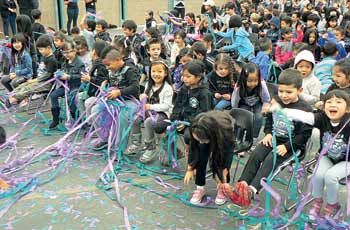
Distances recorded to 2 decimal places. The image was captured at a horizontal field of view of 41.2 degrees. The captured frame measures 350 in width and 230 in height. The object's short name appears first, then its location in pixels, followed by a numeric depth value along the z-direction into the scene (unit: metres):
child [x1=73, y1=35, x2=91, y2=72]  6.65
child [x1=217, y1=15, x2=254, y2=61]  8.12
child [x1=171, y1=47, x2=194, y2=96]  6.22
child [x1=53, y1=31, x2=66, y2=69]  6.85
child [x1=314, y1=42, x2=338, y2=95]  5.81
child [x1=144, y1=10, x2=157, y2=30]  11.23
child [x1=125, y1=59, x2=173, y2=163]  5.15
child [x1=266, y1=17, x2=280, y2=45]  9.70
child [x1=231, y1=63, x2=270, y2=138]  5.12
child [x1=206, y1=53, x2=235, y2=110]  5.48
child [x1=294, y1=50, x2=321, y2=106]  5.20
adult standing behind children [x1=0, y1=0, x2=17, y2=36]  11.38
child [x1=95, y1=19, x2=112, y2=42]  8.42
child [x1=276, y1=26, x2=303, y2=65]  8.02
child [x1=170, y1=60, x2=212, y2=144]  4.86
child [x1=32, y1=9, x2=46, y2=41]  8.94
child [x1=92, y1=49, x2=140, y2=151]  5.34
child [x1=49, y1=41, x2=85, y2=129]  6.34
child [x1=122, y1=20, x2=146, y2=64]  7.90
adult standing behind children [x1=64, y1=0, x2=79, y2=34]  12.52
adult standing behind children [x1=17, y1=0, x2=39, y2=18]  10.94
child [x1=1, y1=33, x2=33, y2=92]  7.32
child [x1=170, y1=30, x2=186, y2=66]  7.71
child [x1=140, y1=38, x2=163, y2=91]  6.72
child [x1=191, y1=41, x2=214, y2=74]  6.46
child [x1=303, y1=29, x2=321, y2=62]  7.96
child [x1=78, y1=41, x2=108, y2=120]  5.97
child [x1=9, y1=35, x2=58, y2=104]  6.65
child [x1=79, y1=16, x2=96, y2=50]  8.57
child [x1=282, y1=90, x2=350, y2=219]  3.67
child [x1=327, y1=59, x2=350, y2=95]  4.65
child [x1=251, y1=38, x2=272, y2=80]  7.23
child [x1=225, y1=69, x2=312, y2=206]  3.97
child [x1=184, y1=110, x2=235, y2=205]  3.96
